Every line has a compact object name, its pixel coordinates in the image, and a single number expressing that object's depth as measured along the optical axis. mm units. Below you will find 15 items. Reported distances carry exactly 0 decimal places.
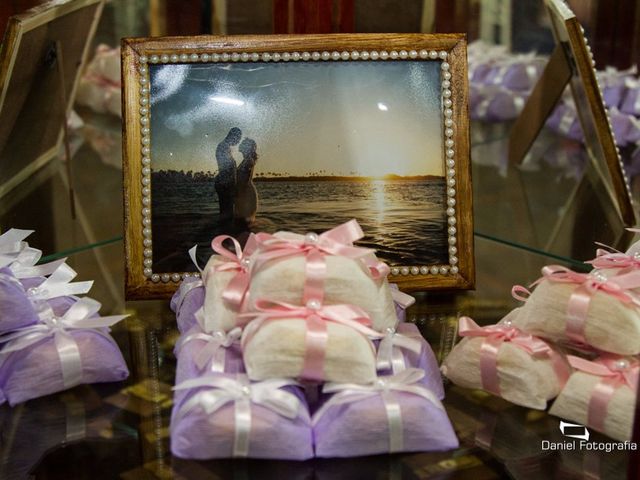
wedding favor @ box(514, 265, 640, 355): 579
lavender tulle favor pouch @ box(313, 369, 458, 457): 529
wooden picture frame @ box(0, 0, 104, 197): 801
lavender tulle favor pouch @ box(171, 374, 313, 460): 520
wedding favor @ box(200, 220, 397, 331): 567
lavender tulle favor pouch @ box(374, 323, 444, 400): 596
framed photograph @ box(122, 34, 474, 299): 772
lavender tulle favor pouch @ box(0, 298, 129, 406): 609
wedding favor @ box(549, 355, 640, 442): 554
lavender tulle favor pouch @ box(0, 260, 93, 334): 622
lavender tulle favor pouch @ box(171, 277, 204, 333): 700
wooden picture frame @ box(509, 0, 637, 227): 854
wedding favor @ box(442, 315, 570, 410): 598
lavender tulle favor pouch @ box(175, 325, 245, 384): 574
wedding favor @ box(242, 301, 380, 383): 541
